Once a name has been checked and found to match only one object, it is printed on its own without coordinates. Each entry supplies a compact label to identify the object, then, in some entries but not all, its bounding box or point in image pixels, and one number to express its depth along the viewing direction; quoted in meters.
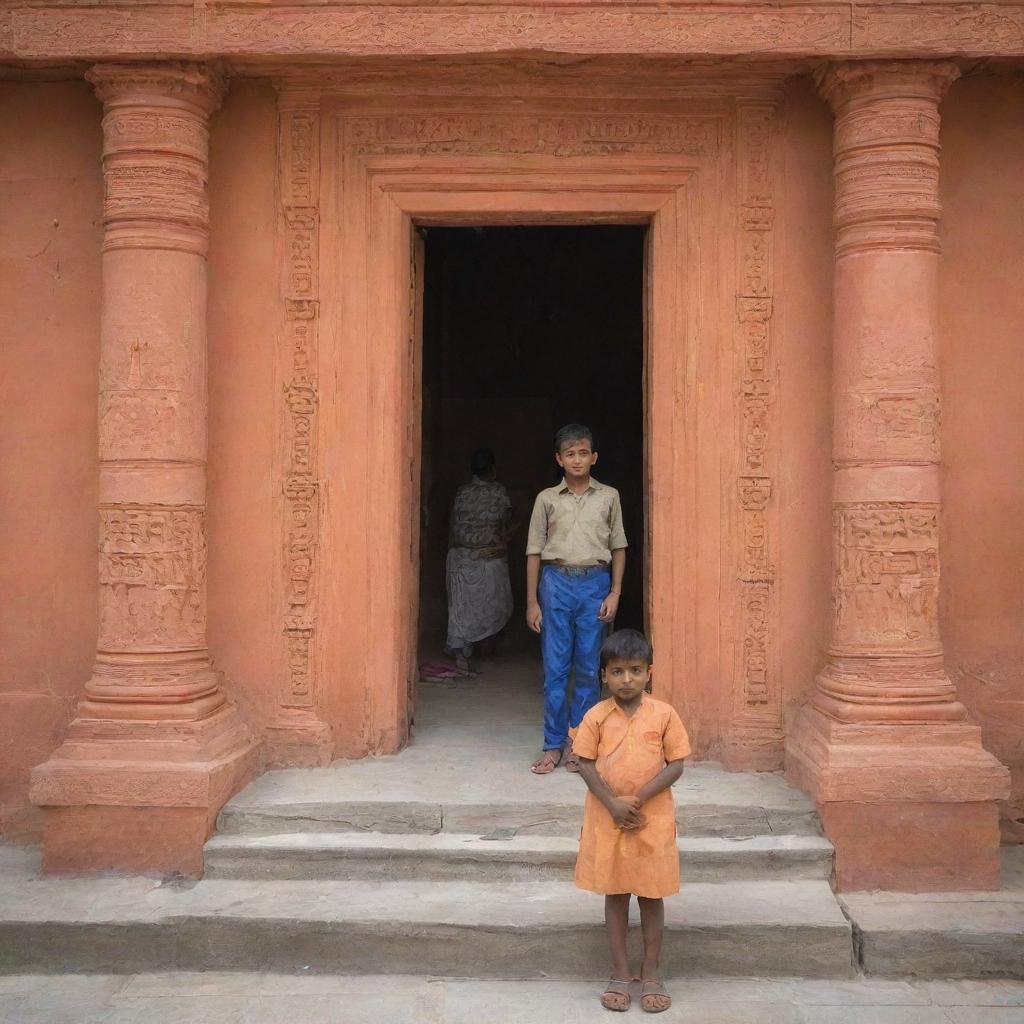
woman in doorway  8.30
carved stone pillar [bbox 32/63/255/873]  5.00
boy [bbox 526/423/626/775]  5.46
